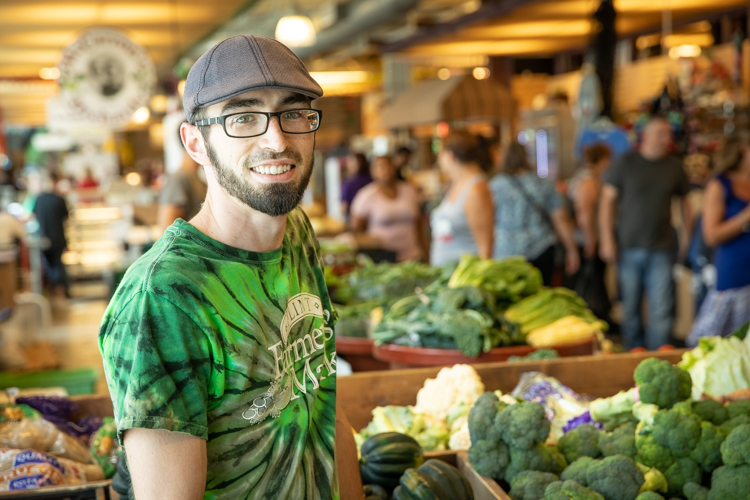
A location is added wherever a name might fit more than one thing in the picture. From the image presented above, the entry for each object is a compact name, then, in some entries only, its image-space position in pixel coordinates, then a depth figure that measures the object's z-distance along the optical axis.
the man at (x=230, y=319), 1.37
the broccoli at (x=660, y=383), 2.25
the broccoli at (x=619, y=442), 2.14
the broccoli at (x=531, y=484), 1.97
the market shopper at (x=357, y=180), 9.66
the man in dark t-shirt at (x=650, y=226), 6.21
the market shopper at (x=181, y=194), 5.65
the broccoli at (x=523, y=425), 2.04
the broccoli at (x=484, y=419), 2.12
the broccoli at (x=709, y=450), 2.04
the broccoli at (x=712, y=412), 2.17
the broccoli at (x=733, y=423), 2.10
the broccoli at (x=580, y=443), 2.21
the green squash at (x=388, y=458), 2.29
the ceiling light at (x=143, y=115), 11.37
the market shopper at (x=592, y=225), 8.05
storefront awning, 8.98
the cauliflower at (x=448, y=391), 2.87
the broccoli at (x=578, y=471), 2.01
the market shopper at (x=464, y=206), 5.03
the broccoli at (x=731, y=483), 1.90
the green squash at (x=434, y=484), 2.06
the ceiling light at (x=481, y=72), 15.59
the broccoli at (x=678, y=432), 2.05
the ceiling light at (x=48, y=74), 18.47
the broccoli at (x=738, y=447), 1.92
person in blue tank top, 5.58
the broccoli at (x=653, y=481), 2.01
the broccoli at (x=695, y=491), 2.00
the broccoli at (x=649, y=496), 1.90
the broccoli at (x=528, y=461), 2.07
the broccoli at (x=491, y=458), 2.10
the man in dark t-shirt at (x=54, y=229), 13.35
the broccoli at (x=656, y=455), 2.06
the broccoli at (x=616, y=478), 1.94
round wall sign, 8.24
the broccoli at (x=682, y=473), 2.06
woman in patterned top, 6.45
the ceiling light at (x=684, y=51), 12.25
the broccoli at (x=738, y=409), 2.18
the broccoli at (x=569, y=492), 1.87
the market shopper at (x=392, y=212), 7.38
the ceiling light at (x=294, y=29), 8.32
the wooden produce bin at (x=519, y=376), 3.09
